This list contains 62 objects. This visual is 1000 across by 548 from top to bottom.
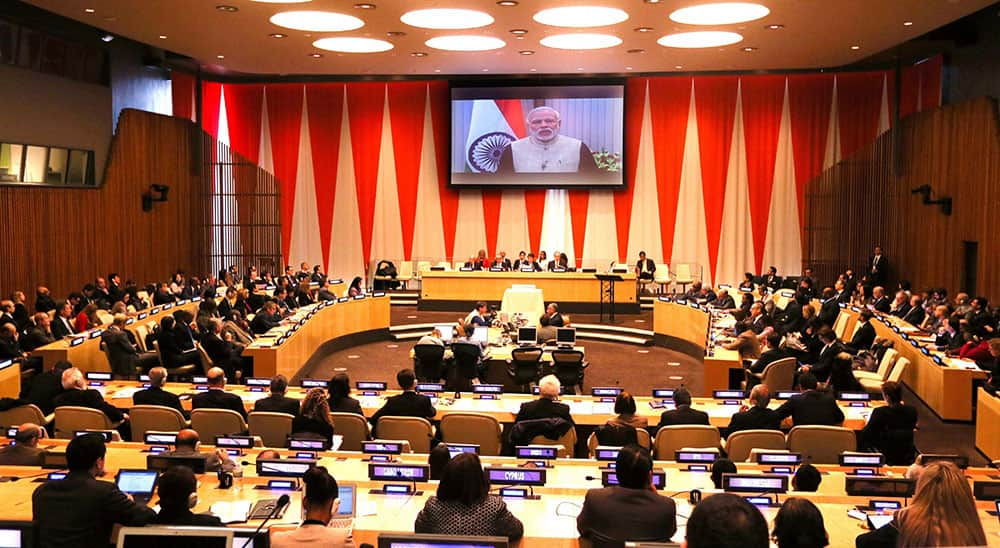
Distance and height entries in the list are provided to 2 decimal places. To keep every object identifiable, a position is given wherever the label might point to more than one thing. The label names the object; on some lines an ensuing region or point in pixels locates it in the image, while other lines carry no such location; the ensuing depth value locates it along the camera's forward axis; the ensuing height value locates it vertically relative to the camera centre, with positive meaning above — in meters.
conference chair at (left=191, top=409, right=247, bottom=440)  7.87 -1.50
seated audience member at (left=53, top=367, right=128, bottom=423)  8.39 -1.38
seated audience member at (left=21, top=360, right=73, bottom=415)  8.88 -1.40
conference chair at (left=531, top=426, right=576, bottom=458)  8.13 -1.67
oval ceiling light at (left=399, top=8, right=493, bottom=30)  15.01 +3.54
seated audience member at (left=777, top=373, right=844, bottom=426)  8.38 -1.41
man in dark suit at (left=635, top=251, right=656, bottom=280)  21.46 -0.54
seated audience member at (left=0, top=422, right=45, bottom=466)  6.31 -1.40
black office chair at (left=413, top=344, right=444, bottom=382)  12.43 -1.56
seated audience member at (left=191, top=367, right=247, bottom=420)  8.49 -1.40
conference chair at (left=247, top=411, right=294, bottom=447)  7.79 -1.50
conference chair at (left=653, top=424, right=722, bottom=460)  7.66 -1.52
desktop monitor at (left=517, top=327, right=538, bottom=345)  13.09 -1.25
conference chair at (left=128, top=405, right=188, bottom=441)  8.01 -1.50
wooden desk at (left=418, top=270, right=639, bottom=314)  20.19 -0.98
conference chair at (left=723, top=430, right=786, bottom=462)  7.57 -1.52
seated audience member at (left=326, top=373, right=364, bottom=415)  8.38 -1.36
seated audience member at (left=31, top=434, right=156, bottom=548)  4.27 -1.21
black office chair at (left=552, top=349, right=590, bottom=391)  12.21 -1.58
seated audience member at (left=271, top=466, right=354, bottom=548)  3.79 -1.13
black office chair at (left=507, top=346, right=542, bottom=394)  12.33 -1.57
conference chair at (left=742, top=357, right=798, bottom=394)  11.32 -1.51
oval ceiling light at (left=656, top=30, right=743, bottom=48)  16.70 +3.66
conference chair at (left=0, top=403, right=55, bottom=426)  7.90 -1.46
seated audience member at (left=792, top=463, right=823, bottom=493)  5.82 -1.40
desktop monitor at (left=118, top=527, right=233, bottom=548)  3.21 -1.00
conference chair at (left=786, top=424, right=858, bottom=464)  7.61 -1.53
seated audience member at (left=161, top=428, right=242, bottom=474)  6.03 -1.35
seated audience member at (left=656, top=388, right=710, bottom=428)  8.06 -1.43
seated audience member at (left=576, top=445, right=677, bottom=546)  4.35 -1.20
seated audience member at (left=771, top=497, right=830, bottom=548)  3.65 -1.06
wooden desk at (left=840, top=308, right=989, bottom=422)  10.87 -1.58
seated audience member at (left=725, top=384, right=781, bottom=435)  8.07 -1.42
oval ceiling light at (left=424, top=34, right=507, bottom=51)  17.58 +3.67
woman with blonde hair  3.54 -0.98
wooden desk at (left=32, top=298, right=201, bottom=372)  10.87 -1.34
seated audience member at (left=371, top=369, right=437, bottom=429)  8.59 -1.45
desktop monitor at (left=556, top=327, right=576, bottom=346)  13.30 -1.28
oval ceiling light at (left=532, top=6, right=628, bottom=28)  14.72 +3.54
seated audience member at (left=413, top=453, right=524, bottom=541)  4.17 -1.15
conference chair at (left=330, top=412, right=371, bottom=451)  7.93 -1.52
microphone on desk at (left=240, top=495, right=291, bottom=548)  4.66 -1.30
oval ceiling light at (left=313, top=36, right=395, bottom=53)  17.83 +3.67
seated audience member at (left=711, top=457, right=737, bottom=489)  6.02 -1.39
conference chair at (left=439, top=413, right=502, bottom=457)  8.09 -1.57
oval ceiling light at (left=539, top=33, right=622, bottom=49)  17.14 +3.66
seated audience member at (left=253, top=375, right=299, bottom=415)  8.37 -1.41
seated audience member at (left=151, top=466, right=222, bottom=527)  3.98 -1.06
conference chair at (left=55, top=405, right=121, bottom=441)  7.96 -1.50
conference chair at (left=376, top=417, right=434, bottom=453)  7.96 -1.56
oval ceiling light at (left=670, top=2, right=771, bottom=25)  14.48 +3.56
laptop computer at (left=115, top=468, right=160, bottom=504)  5.34 -1.35
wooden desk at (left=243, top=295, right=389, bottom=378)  12.29 -1.44
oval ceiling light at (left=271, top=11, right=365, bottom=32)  15.18 +3.51
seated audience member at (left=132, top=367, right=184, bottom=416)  8.59 -1.39
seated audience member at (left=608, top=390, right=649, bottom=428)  7.84 -1.34
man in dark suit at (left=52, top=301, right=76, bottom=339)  12.73 -1.13
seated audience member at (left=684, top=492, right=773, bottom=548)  2.54 -0.74
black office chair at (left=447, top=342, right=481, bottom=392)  12.59 -1.60
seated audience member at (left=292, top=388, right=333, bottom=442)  7.41 -1.36
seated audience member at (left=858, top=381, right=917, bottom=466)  7.90 -1.49
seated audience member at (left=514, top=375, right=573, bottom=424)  8.20 -1.39
